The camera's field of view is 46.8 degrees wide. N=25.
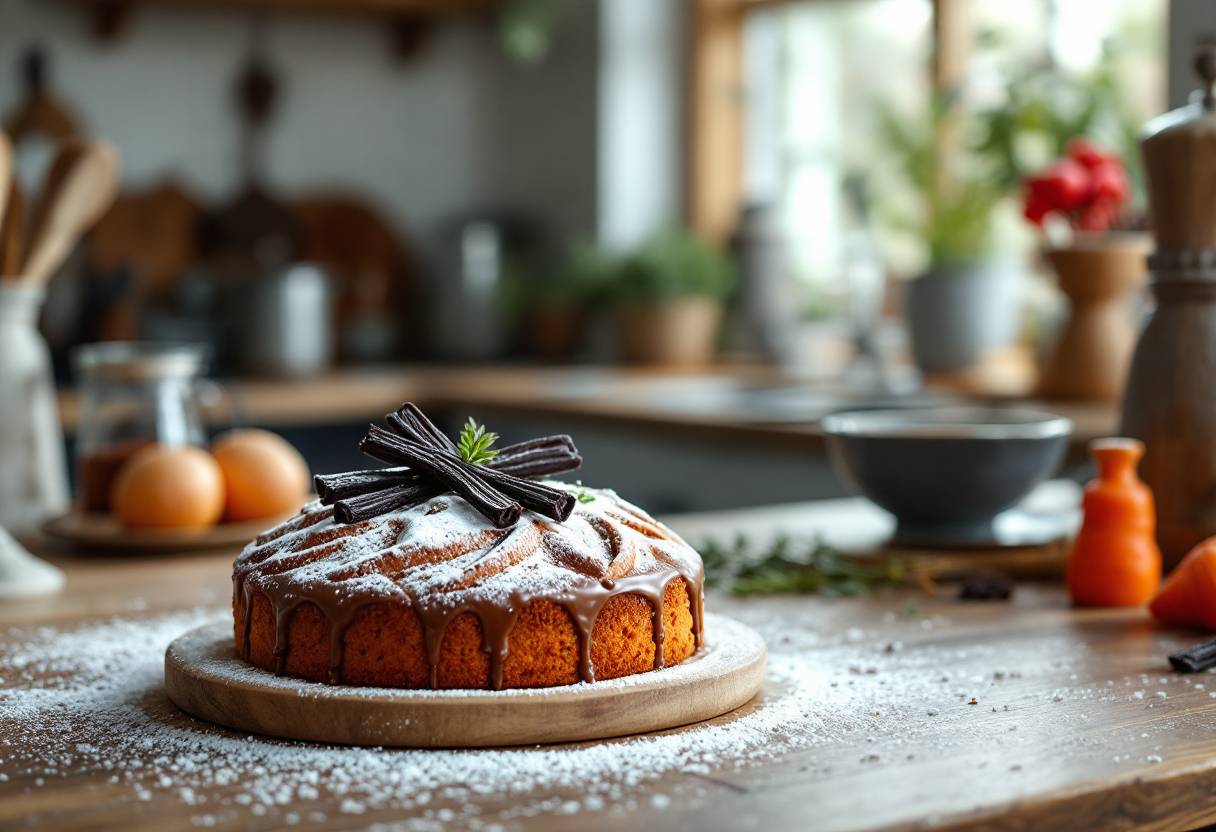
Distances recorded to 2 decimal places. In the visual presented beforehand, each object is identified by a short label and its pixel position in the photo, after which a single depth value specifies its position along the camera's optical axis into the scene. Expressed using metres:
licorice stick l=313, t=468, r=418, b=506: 0.86
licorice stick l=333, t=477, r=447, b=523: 0.85
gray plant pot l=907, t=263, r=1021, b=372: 3.10
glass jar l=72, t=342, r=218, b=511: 1.50
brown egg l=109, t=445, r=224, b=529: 1.36
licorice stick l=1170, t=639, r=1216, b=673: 0.89
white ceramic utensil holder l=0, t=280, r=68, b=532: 1.53
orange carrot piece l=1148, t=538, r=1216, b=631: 1.00
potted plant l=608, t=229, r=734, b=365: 3.80
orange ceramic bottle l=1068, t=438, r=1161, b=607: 1.10
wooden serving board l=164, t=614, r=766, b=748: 0.73
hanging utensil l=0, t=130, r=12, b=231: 1.48
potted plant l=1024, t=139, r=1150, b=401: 2.49
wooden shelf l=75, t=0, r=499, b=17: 3.98
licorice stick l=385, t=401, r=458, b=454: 0.89
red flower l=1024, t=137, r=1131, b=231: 2.50
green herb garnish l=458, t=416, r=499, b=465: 0.90
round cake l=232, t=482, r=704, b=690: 0.77
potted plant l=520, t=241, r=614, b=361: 3.96
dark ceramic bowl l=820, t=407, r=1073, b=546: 1.25
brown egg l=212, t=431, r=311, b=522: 1.42
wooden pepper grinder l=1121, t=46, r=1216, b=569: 1.16
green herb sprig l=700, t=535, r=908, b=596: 1.18
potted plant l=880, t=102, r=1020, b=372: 3.11
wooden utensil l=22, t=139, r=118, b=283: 1.54
